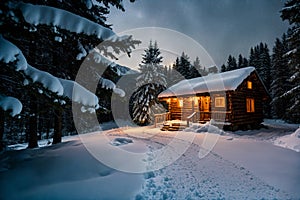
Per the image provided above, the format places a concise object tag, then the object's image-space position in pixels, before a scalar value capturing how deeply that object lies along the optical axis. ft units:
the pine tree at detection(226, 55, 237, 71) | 145.56
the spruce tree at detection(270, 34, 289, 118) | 92.07
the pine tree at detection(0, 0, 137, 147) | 10.53
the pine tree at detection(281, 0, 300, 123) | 32.96
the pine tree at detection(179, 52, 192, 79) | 132.32
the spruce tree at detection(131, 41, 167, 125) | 83.71
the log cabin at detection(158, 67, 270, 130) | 54.08
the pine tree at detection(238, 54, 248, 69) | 142.57
